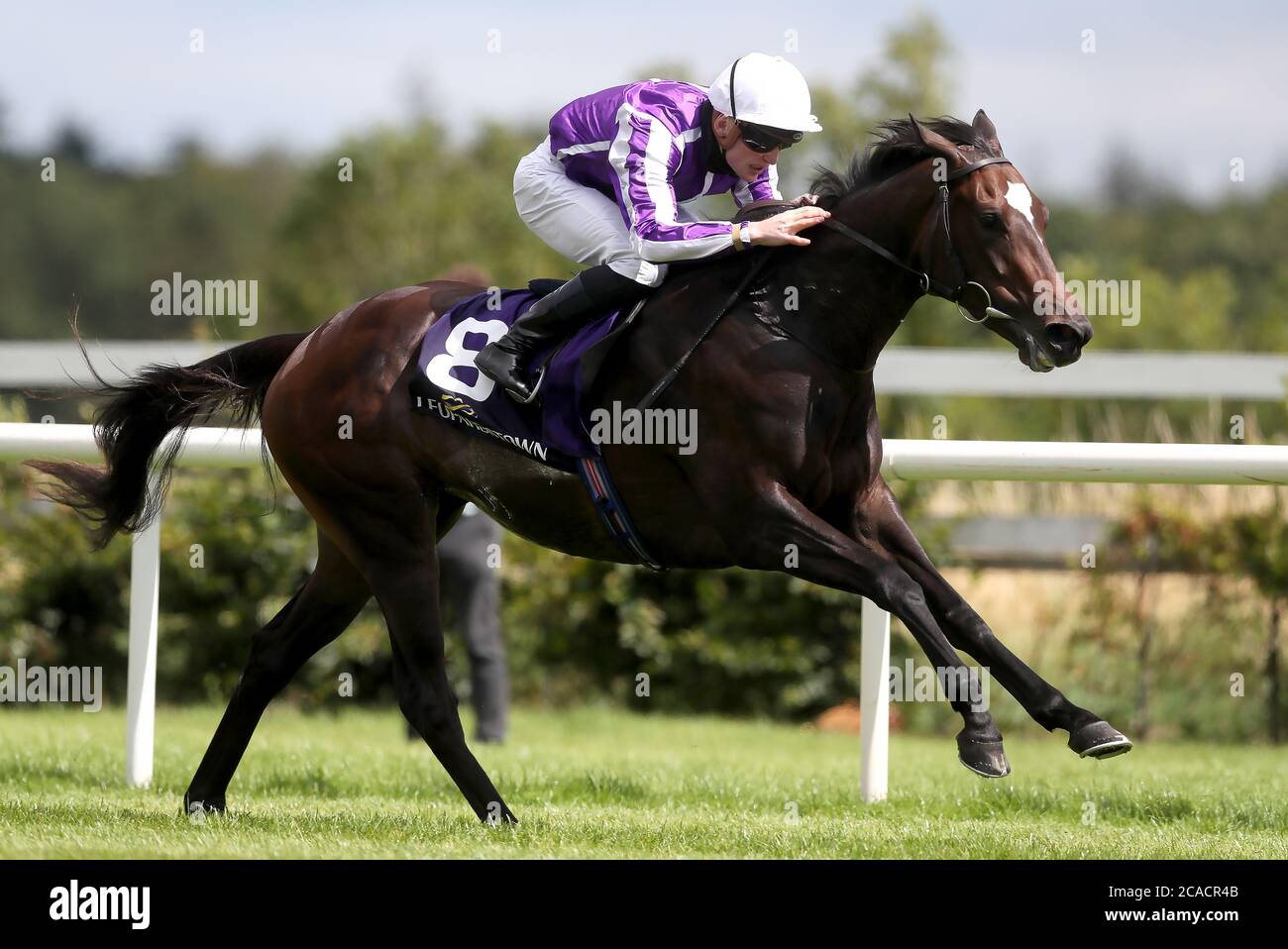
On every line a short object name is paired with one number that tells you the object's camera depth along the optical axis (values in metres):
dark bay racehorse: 8.52
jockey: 8.93
